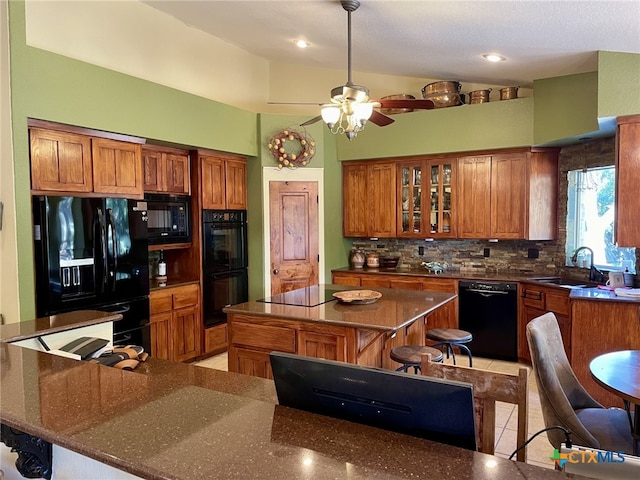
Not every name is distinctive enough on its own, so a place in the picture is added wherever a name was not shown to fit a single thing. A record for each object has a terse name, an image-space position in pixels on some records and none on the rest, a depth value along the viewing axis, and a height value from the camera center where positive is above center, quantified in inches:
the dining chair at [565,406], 80.5 -36.6
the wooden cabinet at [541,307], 166.4 -35.1
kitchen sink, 177.9 -26.5
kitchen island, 113.1 -28.4
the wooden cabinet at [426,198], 211.0 +9.7
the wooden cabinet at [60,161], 132.0 +18.6
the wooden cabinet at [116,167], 149.4 +18.8
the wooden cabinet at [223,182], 195.9 +17.5
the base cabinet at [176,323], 174.4 -41.2
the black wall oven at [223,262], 197.5 -18.8
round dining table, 76.6 -29.7
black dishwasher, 187.2 -42.0
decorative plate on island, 131.0 -23.1
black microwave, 177.6 +1.2
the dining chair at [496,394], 59.9 -23.6
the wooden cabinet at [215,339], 197.0 -52.8
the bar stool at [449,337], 143.7 -38.4
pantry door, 216.4 -7.3
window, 180.5 -0.8
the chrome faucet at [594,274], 176.9 -22.7
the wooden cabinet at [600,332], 141.7 -37.3
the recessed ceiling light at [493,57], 160.9 +57.8
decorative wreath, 211.6 +34.0
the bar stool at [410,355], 121.7 -37.8
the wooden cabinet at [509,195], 193.5 +9.7
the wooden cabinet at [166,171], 177.7 +20.5
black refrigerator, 130.8 -11.6
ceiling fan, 122.3 +31.7
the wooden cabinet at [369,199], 223.3 +10.1
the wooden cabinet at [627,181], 144.9 +11.3
